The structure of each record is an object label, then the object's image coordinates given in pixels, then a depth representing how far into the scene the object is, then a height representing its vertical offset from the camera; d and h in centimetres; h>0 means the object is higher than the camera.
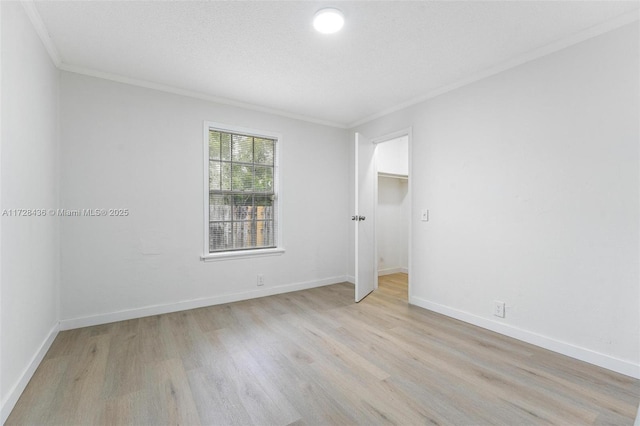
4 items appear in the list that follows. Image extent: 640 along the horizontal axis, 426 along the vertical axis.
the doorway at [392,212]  479 -1
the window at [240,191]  352 +27
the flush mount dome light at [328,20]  193 +133
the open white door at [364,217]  372 -7
